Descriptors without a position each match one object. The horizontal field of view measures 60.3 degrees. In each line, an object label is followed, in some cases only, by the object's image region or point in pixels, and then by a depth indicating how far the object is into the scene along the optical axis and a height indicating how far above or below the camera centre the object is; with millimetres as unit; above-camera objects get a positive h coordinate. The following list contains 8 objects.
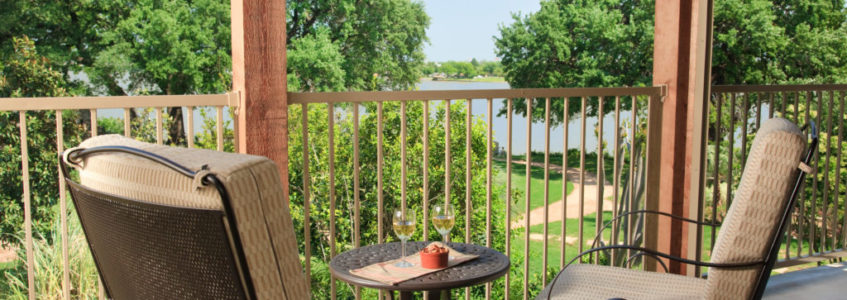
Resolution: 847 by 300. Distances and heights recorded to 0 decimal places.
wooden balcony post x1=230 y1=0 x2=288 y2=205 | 2275 +30
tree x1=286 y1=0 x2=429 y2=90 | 15734 +1140
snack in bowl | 1924 -455
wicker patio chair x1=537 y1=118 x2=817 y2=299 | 1666 -303
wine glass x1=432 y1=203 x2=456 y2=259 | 2115 -382
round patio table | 1809 -487
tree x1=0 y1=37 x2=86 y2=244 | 9680 -763
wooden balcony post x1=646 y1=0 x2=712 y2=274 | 3109 -103
